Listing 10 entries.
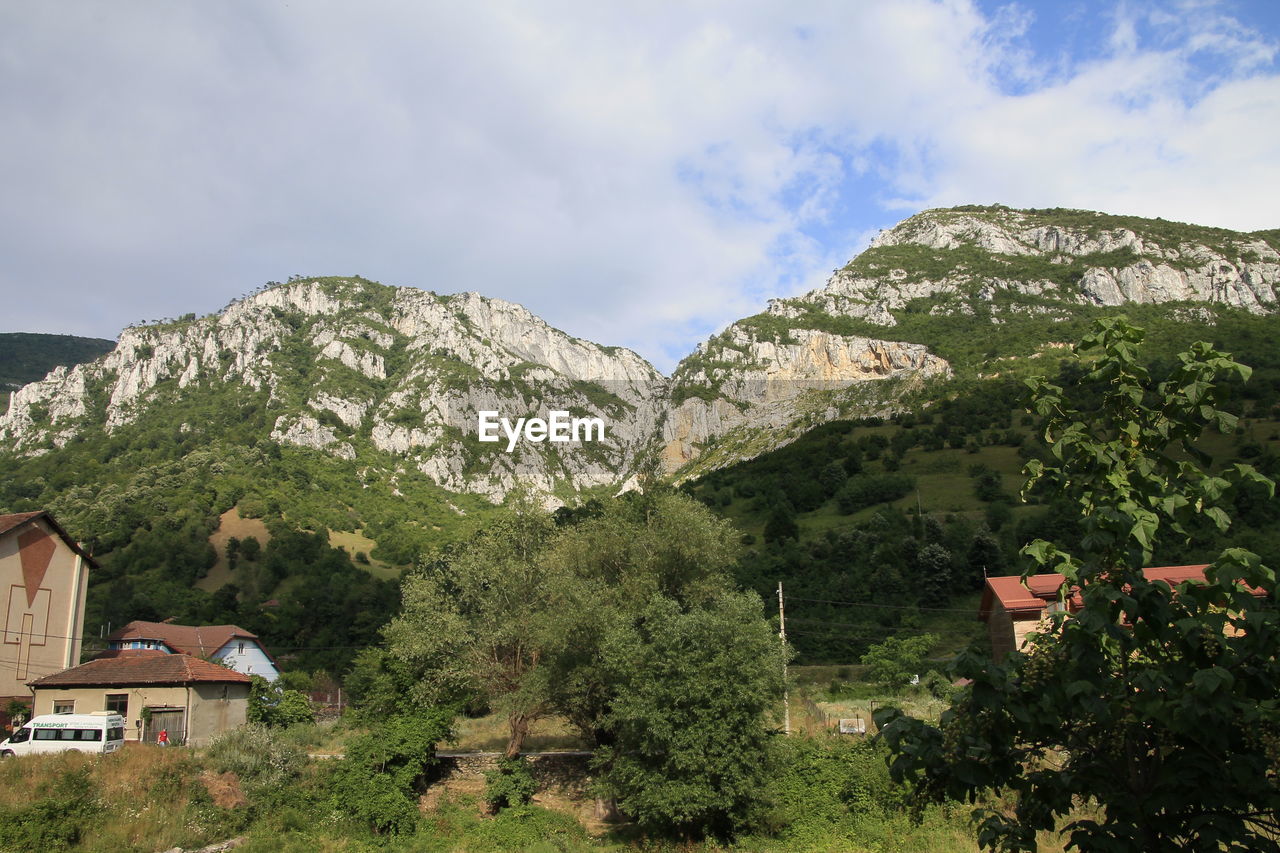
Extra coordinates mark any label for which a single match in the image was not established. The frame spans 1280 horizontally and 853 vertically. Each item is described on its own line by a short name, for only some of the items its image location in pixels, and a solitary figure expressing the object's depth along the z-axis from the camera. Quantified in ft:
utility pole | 92.40
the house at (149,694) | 107.34
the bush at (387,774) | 93.04
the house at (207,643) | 160.04
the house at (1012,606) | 104.37
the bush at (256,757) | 93.76
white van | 91.91
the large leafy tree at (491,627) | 105.70
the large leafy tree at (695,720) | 82.28
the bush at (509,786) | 97.76
